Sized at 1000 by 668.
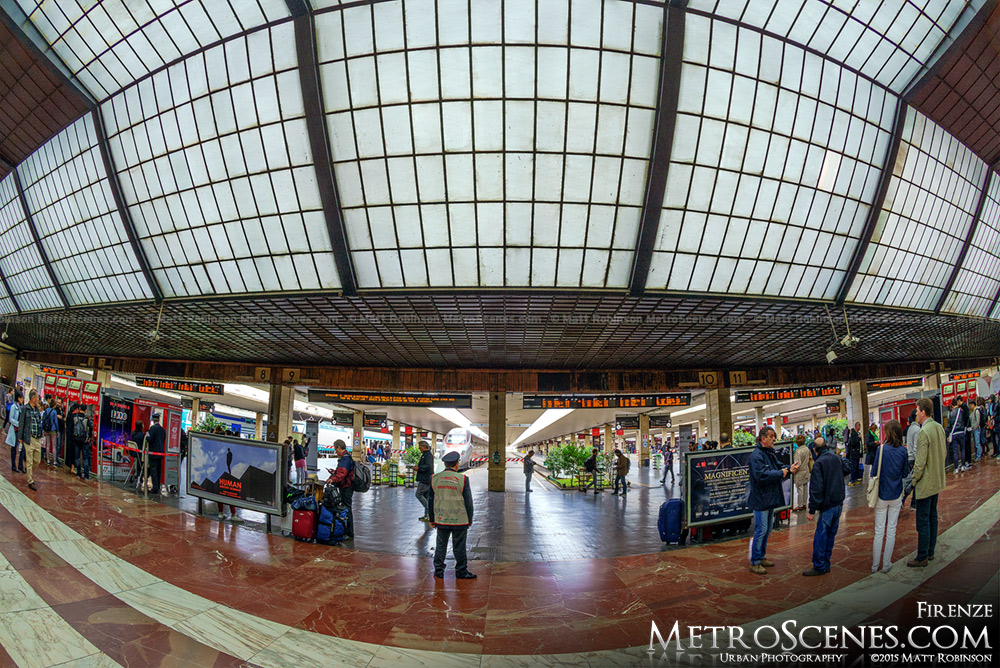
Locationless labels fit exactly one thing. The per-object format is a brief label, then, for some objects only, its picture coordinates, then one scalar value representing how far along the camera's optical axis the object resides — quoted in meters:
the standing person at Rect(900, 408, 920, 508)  5.93
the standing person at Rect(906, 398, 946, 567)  4.62
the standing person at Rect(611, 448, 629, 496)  16.50
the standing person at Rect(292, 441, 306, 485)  16.77
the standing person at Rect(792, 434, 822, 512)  9.46
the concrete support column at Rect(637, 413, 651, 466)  32.53
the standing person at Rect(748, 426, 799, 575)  6.03
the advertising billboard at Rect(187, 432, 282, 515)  8.70
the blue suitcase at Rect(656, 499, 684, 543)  8.31
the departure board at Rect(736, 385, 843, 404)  20.25
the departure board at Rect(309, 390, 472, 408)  20.47
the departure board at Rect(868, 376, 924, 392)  20.89
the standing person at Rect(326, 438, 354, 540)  8.44
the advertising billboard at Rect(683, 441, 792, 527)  8.37
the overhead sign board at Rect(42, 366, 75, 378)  25.30
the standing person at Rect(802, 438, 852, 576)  5.46
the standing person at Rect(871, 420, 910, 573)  5.08
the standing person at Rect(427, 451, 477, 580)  6.23
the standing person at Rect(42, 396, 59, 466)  11.66
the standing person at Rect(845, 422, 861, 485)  14.21
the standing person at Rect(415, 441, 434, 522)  10.88
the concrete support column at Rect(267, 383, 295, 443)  21.05
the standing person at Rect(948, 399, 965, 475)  8.51
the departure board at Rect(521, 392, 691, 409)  20.31
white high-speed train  33.76
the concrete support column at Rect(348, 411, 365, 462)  27.72
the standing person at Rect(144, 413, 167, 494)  11.38
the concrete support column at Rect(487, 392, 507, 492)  19.30
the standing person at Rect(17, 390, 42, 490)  9.08
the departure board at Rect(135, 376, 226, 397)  21.84
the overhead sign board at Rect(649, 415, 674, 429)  28.11
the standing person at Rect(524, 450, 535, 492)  18.68
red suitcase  8.03
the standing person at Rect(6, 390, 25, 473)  9.46
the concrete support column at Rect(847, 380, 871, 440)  21.05
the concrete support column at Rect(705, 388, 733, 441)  20.08
